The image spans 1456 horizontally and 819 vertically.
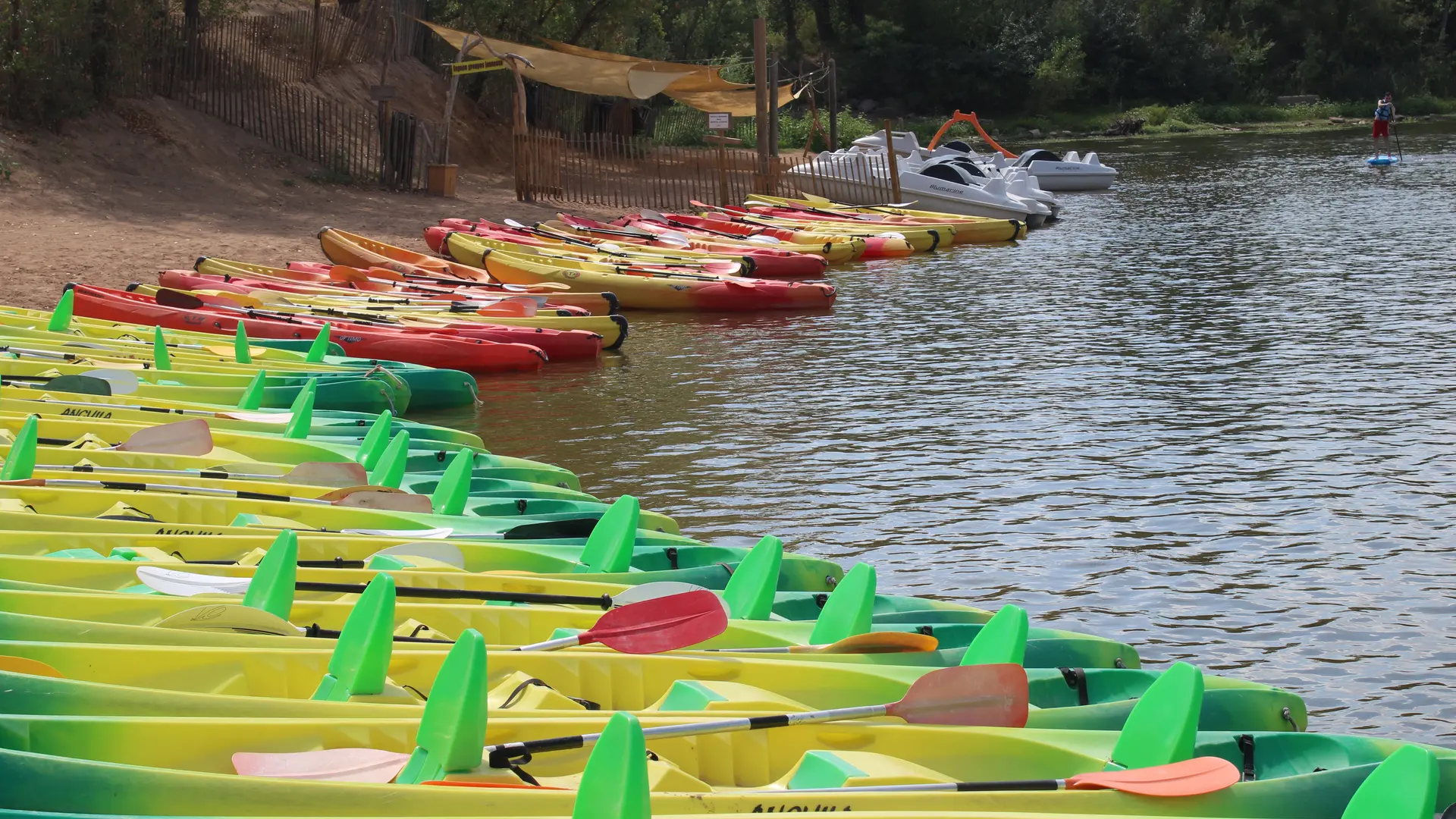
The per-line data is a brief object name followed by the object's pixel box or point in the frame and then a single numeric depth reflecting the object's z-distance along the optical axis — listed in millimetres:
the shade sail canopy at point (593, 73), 23516
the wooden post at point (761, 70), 24109
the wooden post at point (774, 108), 25734
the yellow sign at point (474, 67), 22047
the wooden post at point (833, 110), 29031
